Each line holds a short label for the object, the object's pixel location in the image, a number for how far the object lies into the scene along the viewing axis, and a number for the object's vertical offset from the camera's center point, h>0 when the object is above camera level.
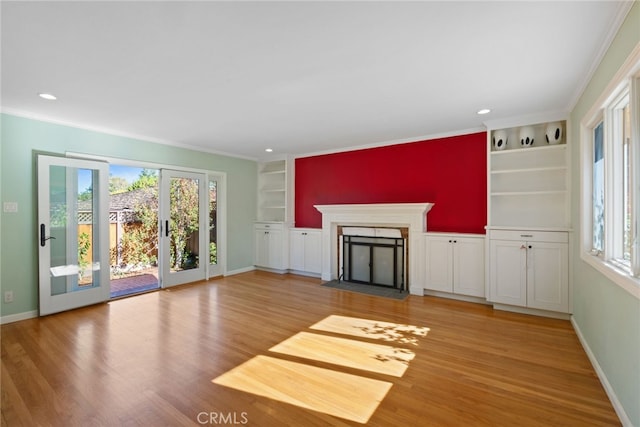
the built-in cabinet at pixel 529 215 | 3.50 -0.02
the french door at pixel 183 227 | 5.00 -0.24
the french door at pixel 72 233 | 3.66 -0.26
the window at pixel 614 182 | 1.71 +0.24
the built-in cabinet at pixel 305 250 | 5.72 -0.74
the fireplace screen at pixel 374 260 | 4.87 -0.83
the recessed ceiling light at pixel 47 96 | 2.96 +1.22
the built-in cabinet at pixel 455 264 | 4.09 -0.73
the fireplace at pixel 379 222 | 4.54 -0.14
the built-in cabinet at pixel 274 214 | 6.15 -0.01
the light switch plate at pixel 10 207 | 3.43 +0.08
